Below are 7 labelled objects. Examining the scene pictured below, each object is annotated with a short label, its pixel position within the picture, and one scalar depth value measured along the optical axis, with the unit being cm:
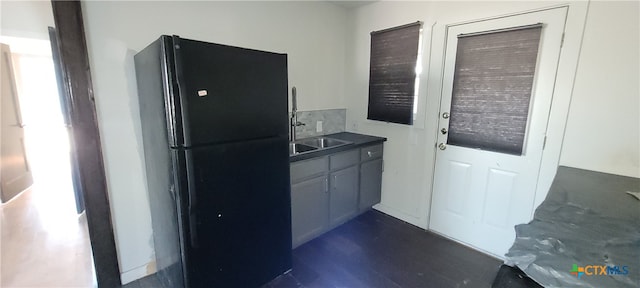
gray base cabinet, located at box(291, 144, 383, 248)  225
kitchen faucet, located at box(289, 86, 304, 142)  268
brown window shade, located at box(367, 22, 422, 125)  260
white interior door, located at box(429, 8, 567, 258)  195
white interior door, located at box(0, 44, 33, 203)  325
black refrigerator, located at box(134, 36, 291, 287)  138
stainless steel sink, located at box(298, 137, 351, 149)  283
